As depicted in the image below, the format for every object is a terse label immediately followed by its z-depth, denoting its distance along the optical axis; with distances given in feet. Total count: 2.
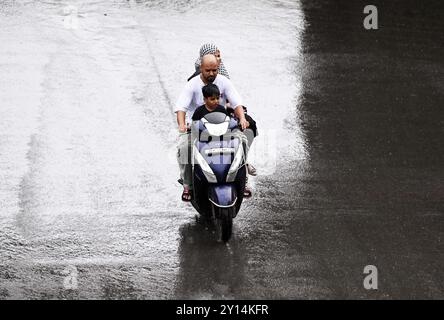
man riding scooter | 63.67
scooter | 60.39
